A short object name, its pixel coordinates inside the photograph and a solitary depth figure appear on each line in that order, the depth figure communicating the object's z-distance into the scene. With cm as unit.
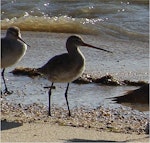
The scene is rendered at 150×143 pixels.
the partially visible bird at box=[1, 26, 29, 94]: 1559
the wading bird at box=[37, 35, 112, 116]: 1446
